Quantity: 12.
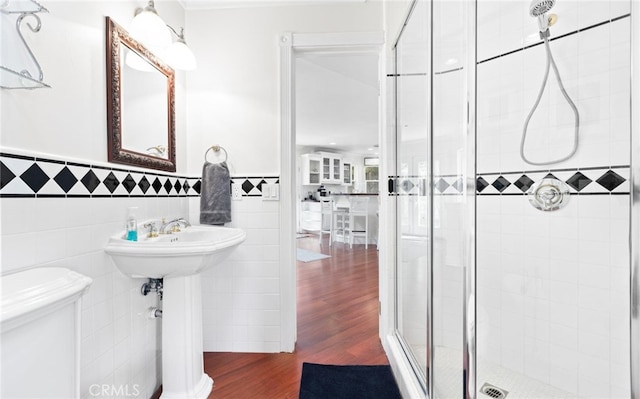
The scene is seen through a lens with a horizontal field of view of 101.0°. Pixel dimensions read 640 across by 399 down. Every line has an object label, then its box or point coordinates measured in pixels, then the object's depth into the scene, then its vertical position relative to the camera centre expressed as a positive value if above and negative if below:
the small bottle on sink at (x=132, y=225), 1.21 -0.13
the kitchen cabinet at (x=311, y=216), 7.12 -0.55
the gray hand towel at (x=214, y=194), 1.69 +0.02
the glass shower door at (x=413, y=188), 1.40 +0.05
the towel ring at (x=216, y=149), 1.76 +0.32
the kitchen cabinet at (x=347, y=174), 8.02 +0.69
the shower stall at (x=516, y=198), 1.12 -0.01
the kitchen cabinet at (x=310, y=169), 6.98 +0.74
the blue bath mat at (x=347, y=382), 1.41 -1.05
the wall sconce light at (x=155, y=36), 1.24 +0.81
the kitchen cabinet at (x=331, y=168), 7.34 +0.80
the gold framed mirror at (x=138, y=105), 1.17 +0.47
